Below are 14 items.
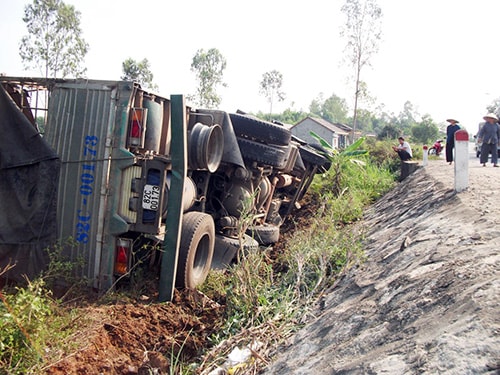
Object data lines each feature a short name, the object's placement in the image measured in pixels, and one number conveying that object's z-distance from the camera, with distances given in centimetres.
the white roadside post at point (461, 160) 580
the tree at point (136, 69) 4022
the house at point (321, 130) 5131
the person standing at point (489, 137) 1267
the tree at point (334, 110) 10052
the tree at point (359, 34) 2869
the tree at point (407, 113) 12280
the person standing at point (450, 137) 1249
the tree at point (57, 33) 2945
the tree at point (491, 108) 5530
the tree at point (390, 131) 4469
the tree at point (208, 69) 4316
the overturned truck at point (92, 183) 451
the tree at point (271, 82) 6303
